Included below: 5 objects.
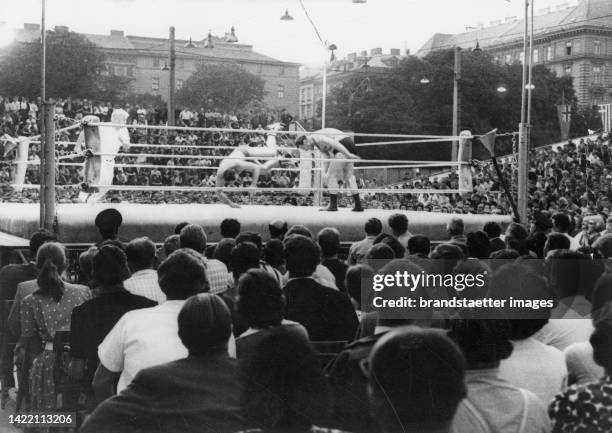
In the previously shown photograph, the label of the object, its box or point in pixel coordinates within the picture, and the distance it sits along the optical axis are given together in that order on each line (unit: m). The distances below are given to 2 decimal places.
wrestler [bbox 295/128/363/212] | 9.75
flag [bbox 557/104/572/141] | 39.41
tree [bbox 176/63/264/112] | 64.81
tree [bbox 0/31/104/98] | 46.66
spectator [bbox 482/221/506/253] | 6.84
